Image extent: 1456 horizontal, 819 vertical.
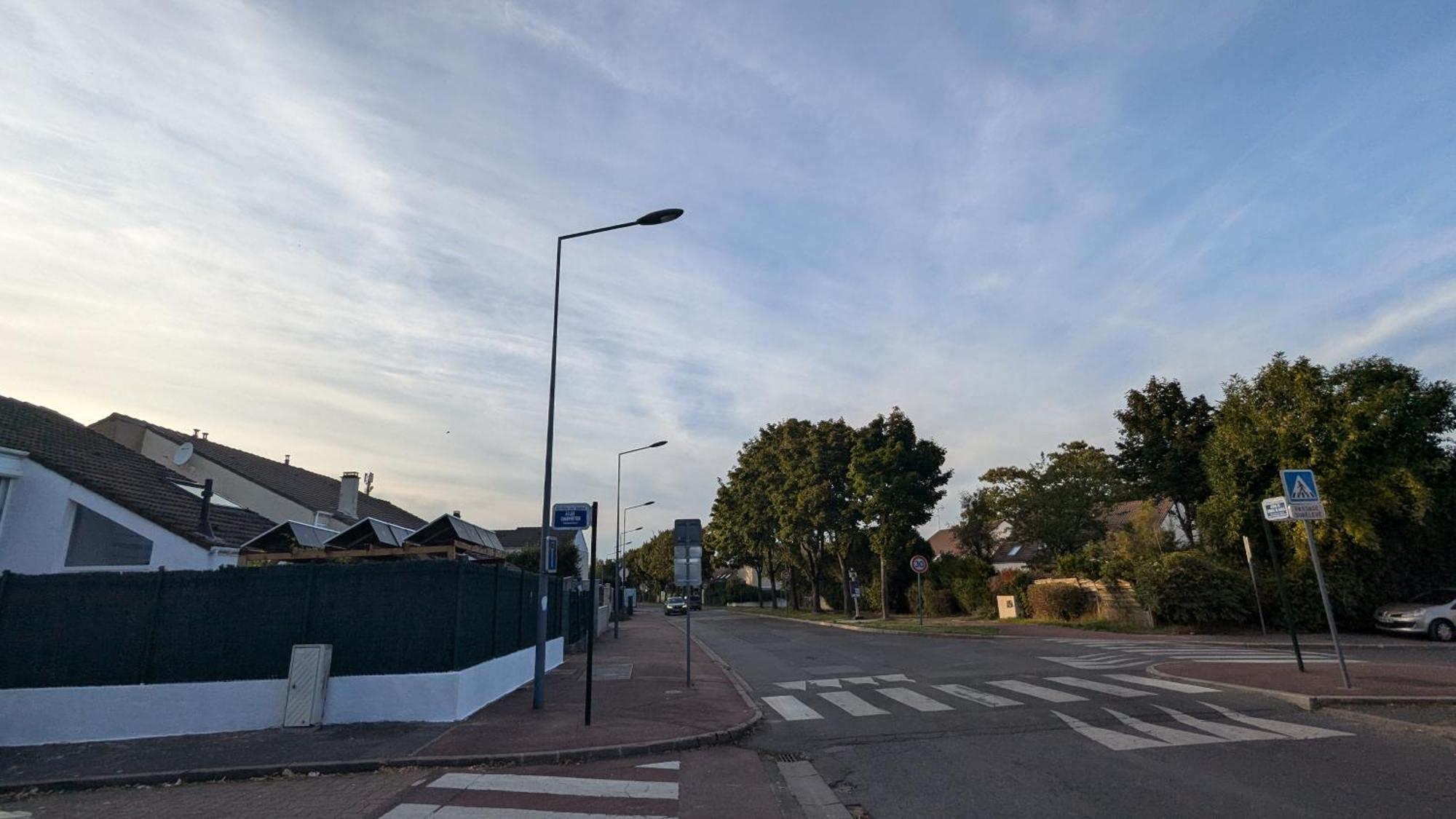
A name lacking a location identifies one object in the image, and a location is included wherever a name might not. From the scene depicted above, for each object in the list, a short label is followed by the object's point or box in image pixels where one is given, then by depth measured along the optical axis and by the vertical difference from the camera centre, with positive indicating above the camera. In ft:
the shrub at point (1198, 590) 74.49 -1.67
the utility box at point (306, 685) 32.07 -4.11
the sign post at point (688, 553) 47.06 +2.18
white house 45.98 +5.80
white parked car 63.67 -4.15
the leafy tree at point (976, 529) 139.13 +9.83
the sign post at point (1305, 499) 34.78 +3.62
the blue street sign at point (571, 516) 38.24 +3.86
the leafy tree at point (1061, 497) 125.70 +14.13
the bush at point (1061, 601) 92.89 -3.02
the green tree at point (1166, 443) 94.07 +17.62
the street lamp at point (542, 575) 36.81 +0.67
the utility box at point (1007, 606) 108.58 -4.27
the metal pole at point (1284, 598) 37.63 -1.34
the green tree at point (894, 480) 120.78 +17.15
